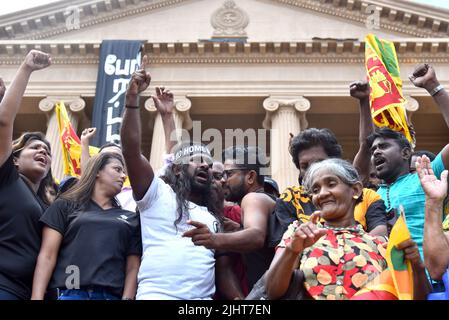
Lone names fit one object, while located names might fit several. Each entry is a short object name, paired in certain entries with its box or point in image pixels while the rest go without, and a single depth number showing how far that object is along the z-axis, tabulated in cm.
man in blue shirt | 388
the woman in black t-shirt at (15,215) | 324
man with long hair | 313
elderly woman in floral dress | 254
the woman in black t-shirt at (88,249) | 327
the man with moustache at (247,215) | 303
